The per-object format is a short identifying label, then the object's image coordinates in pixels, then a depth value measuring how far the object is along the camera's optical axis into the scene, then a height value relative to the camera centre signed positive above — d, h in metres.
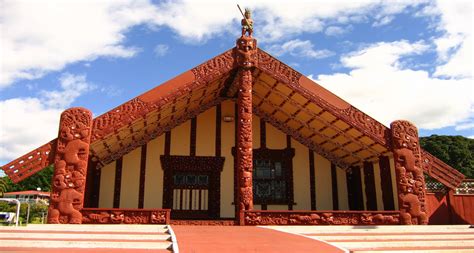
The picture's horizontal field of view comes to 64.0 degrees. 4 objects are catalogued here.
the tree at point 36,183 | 43.28 +2.94
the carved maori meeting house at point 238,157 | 7.94 +1.42
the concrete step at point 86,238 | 5.18 -0.43
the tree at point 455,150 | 34.91 +5.26
